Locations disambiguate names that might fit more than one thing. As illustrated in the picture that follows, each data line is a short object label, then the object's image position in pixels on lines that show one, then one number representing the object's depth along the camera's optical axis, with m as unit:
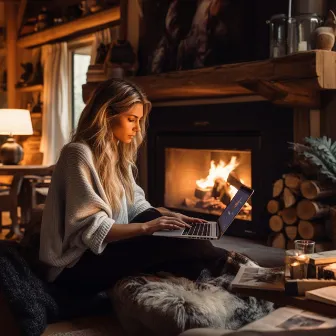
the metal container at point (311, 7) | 3.14
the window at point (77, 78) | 5.98
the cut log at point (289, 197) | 3.07
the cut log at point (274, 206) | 3.18
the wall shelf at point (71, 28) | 4.97
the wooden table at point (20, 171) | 4.46
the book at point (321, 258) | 1.71
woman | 2.05
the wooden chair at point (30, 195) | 4.61
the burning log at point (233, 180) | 3.57
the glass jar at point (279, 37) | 3.16
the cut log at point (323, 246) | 2.96
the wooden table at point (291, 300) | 1.47
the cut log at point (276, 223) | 3.17
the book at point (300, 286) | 1.60
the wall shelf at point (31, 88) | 6.29
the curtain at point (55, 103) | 5.91
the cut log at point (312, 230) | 3.00
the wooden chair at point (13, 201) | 4.44
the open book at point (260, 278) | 1.66
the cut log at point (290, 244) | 3.13
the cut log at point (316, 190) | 2.95
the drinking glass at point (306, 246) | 1.86
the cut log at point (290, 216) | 3.10
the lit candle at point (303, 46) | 3.05
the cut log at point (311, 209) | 2.96
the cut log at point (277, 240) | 3.18
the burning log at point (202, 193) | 3.79
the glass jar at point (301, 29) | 3.09
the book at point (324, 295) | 1.47
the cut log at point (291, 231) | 3.10
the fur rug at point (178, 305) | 1.83
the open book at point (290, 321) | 1.31
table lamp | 4.76
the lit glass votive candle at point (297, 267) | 1.71
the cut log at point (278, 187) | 3.13
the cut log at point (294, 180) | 3.03
